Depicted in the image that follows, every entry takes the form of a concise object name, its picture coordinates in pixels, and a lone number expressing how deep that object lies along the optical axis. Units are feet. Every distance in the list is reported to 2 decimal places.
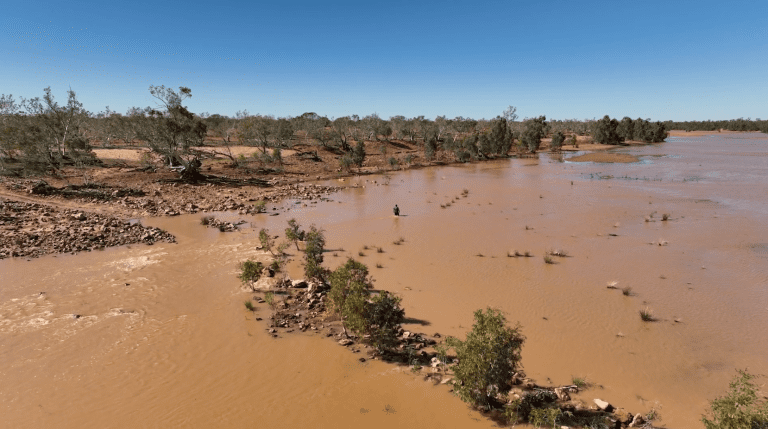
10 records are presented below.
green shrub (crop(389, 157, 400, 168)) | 175.22
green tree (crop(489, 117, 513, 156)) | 221.05
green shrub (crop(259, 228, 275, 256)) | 56.80
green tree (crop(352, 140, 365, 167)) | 164.76
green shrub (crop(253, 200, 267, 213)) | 89.41
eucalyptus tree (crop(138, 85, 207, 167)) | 117.29
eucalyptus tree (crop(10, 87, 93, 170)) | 100.99
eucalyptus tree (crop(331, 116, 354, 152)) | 211.82
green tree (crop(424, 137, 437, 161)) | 194.23
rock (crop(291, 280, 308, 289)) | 46.06
